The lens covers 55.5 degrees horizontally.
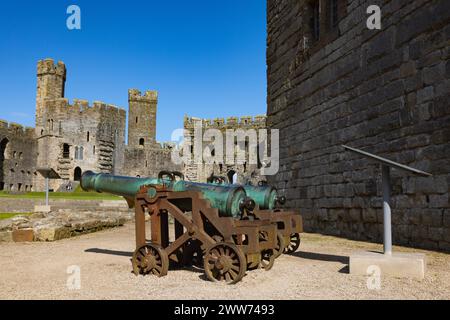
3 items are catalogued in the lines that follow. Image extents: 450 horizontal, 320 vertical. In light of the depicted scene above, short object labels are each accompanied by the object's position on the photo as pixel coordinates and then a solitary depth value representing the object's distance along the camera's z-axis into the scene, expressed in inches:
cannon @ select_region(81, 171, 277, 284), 177.5
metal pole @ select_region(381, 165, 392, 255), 186.7
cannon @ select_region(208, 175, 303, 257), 237.1
